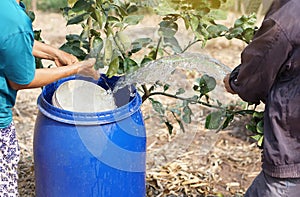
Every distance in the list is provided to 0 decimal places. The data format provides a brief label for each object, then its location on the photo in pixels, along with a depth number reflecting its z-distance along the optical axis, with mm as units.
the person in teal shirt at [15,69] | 3637
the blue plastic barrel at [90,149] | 4004
